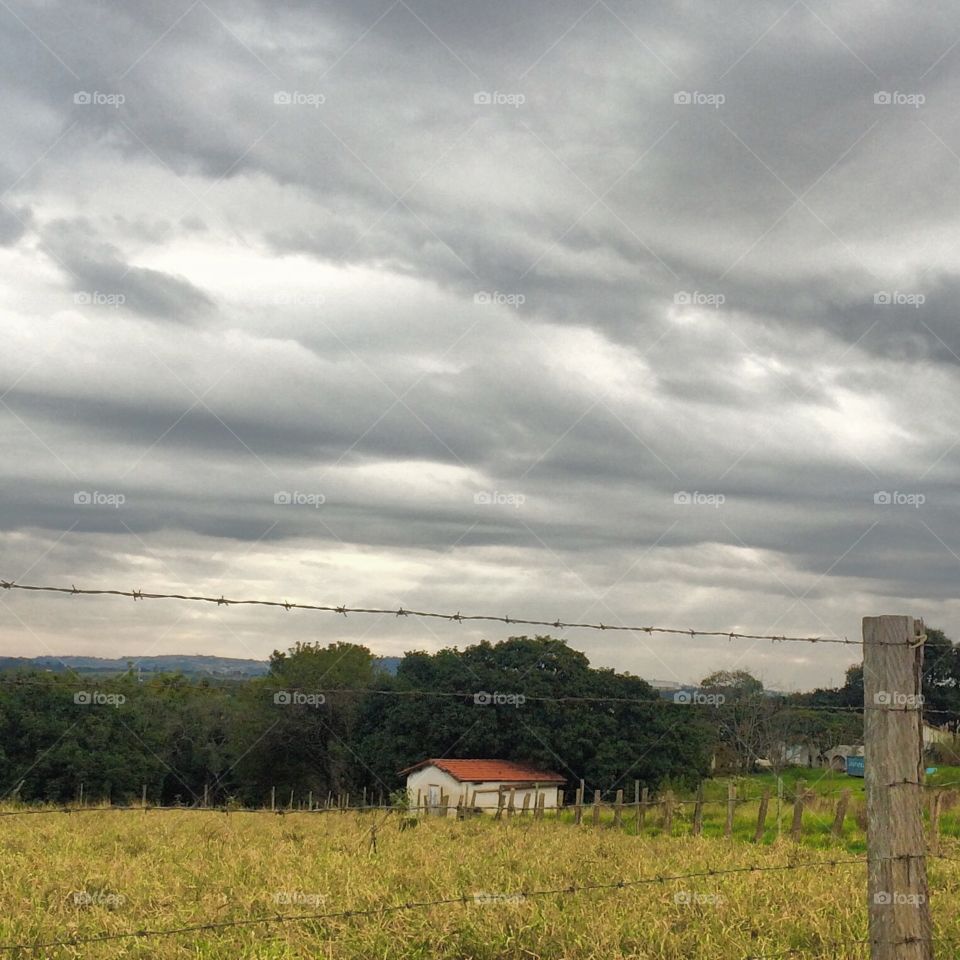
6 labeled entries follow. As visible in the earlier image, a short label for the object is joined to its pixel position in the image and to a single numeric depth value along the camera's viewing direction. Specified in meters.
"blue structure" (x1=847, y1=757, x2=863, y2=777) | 67.12
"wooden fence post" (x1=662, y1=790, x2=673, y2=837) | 26.95
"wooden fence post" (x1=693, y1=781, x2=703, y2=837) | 25.25
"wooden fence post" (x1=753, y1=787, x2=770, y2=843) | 24.93
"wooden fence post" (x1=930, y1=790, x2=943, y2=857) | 20.25
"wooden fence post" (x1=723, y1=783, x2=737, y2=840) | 24.68
